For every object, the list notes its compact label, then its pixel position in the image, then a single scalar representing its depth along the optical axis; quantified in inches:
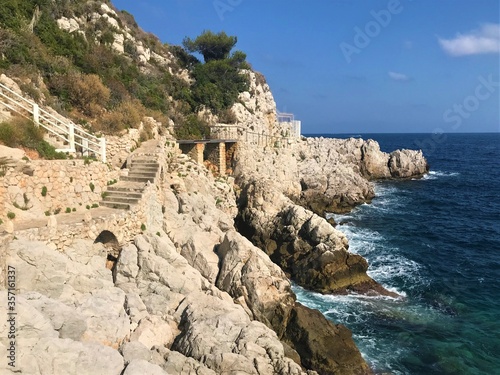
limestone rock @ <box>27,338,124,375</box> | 301.3
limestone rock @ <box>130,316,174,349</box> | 407.8
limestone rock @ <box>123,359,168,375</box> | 331.6
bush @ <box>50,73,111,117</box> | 825.5
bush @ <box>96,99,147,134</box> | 780.6
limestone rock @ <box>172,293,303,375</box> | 399.5
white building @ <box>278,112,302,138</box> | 1736.0
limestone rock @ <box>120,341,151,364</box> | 365.4
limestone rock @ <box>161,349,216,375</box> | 381.7
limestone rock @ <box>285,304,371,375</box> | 512.7
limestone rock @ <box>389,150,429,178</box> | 2194.9
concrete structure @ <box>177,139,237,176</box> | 1087.0
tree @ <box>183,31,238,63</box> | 1756.9
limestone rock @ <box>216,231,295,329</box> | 569.3
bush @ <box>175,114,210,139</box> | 1266.4
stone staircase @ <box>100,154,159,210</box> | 577.6
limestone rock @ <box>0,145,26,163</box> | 483.2
